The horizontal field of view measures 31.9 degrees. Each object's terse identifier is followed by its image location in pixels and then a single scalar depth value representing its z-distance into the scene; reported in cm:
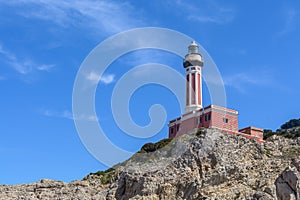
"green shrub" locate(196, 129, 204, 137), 5667
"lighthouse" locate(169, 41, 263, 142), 6103
